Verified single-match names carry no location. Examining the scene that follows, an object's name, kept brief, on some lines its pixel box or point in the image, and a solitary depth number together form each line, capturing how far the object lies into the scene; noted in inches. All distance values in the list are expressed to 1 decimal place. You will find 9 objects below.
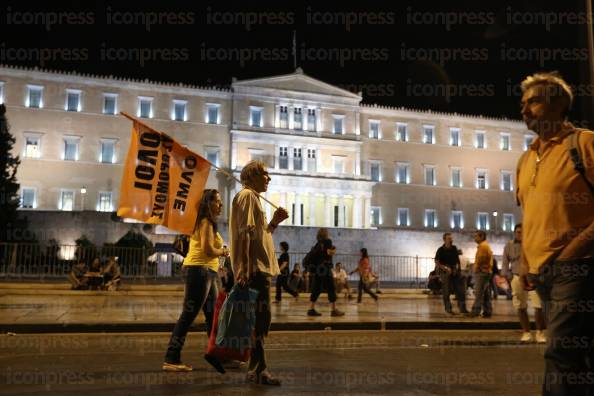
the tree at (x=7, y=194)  1307.8
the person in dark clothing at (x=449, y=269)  518.9
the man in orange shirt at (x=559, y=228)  116.1
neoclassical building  1759.4
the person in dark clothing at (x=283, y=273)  602.1
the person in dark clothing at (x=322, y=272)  464.8
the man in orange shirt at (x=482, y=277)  473.4
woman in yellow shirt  228.2
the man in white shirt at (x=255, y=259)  197.9
